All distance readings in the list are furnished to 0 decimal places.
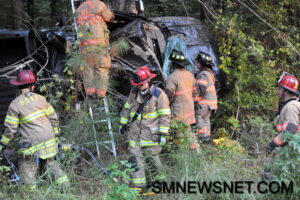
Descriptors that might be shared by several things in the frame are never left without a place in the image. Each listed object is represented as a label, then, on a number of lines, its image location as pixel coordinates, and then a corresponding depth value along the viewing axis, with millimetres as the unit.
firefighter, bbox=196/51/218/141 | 11609
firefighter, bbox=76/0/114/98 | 10970
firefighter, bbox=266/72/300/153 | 8055
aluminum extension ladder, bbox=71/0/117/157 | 10922
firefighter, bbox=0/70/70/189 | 9359
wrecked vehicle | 11859
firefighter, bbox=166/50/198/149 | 10695
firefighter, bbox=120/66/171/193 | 9508
